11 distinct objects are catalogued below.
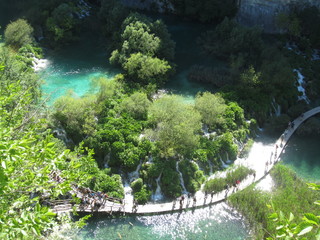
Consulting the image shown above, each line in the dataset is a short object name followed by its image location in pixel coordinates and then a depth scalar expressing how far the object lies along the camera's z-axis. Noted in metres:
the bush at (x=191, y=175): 29.27
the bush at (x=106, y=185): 27.61
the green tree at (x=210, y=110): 33.95
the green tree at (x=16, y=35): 44.34
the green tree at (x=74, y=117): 30.98
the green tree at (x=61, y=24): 48.12
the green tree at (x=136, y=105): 33.56
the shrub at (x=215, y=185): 29.14
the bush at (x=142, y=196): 27.77
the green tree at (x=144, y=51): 40.41
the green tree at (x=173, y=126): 29.86
